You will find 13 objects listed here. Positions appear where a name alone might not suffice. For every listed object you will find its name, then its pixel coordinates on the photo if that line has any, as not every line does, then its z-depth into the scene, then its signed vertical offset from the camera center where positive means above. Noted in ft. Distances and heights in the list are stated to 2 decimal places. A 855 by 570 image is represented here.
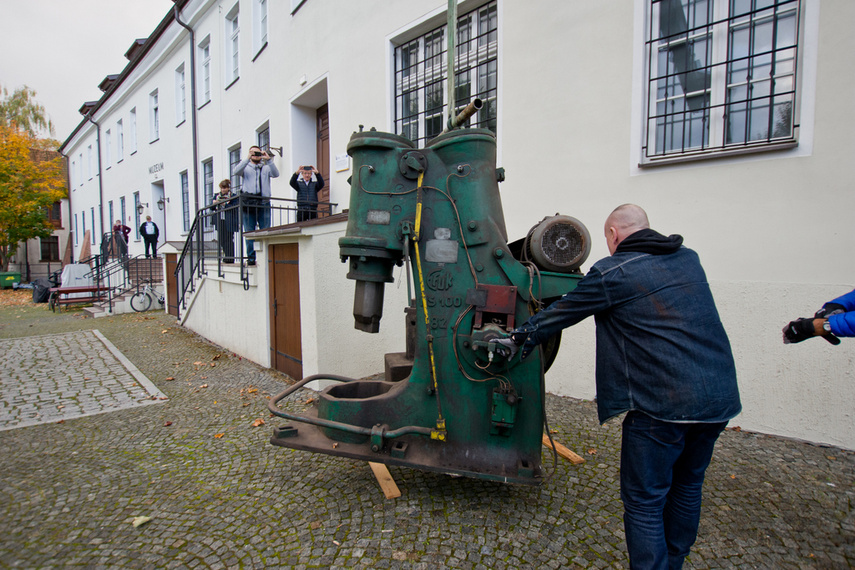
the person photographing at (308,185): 27.55 +4.50
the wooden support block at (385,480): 9.69 -5.20
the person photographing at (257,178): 26.53 +4.90
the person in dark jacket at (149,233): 49.70 +2.61
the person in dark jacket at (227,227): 25.94 +1.76
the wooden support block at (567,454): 11.05 -5.15
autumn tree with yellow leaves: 69.46 +10.88
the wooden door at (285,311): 18.83 -2.48
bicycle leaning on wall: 42.75 -4.22
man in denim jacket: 6.21 -1.71
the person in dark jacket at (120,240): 54.36 +2.00
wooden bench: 45.73 -4.25
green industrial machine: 8.68 -0.57
